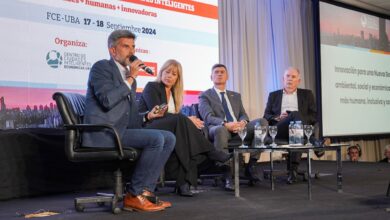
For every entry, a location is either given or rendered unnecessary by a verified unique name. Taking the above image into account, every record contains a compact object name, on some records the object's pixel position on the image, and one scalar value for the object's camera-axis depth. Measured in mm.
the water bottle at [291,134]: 3543
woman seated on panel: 3166
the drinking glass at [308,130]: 3512
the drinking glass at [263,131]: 3477
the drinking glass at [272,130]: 3496
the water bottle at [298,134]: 3512
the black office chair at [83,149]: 2545
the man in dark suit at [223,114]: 3693
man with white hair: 4355
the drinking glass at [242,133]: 3474
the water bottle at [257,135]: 3475
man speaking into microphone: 2607
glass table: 3090
